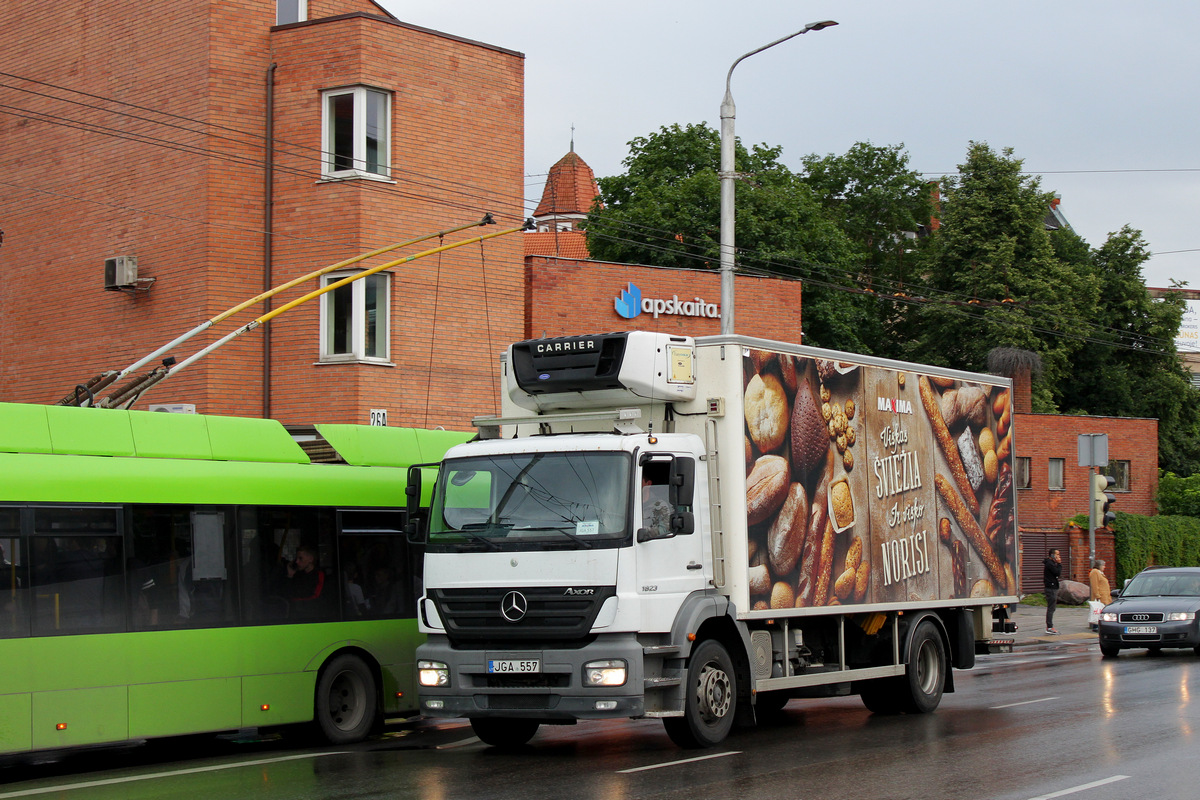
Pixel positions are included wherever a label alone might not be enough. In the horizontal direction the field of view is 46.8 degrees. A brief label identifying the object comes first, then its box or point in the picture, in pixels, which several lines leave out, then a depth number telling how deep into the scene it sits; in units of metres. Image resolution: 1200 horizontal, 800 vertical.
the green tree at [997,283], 52.41
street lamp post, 21.31
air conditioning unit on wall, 24.72
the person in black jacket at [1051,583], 27.78
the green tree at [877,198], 62.00
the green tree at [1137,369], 56.38
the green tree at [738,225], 44.62
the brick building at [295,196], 24.14
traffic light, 27.98
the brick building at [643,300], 27.89
